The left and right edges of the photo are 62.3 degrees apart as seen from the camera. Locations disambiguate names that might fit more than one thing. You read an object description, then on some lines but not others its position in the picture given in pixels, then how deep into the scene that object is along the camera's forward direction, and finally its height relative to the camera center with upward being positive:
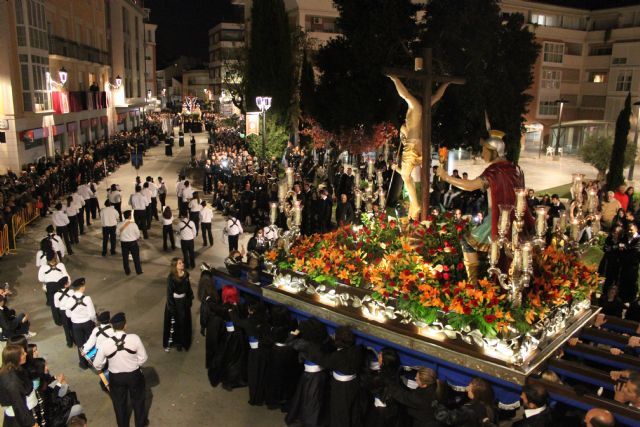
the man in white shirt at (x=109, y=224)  13.55 -2.97
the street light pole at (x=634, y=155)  24.97 -1.58
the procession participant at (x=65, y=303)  7.89 -2.90
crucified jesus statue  8.74 -0.39
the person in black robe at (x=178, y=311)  8.52 -3.24
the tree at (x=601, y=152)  24.66 -1.50
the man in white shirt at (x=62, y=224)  13.76 -3.02
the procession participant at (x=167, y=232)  14.49 -3.32
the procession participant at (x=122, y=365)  6.23 -2.99
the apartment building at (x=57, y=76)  21.61 +1.67
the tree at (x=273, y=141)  27.89 -1.48
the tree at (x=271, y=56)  28.20 +2.99
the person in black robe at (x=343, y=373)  6.05 -2.95
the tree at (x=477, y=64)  18.97 +1.98
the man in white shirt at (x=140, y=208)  15.25 -2.86
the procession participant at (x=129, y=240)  11.91 -2.91
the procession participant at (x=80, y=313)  7.87 -3.01
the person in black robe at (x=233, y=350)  7.64 -3.40
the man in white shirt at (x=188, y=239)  12.29 -2.99
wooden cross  7.94 +0.39
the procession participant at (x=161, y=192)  18.44 -2.82
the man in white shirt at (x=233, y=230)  13.03 -2.88
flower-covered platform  5.75 -2.19
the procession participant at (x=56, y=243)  10.91 -2.80
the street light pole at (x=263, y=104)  22.24 +0.35
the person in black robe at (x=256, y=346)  6.98 -3.09
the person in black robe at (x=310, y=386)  6.39 -3.32
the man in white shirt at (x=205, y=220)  14.35 -2.94
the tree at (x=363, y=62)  19.38 +2.02
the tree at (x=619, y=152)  21.44 -1.25
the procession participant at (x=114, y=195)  16.34 -2.65
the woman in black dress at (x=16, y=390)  5.59 -2.96
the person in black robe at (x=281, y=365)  6.95 -3.31
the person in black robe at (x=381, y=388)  5.61 -2.98
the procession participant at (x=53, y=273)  9.20 -2.84
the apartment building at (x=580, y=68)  40.94 +4.16
